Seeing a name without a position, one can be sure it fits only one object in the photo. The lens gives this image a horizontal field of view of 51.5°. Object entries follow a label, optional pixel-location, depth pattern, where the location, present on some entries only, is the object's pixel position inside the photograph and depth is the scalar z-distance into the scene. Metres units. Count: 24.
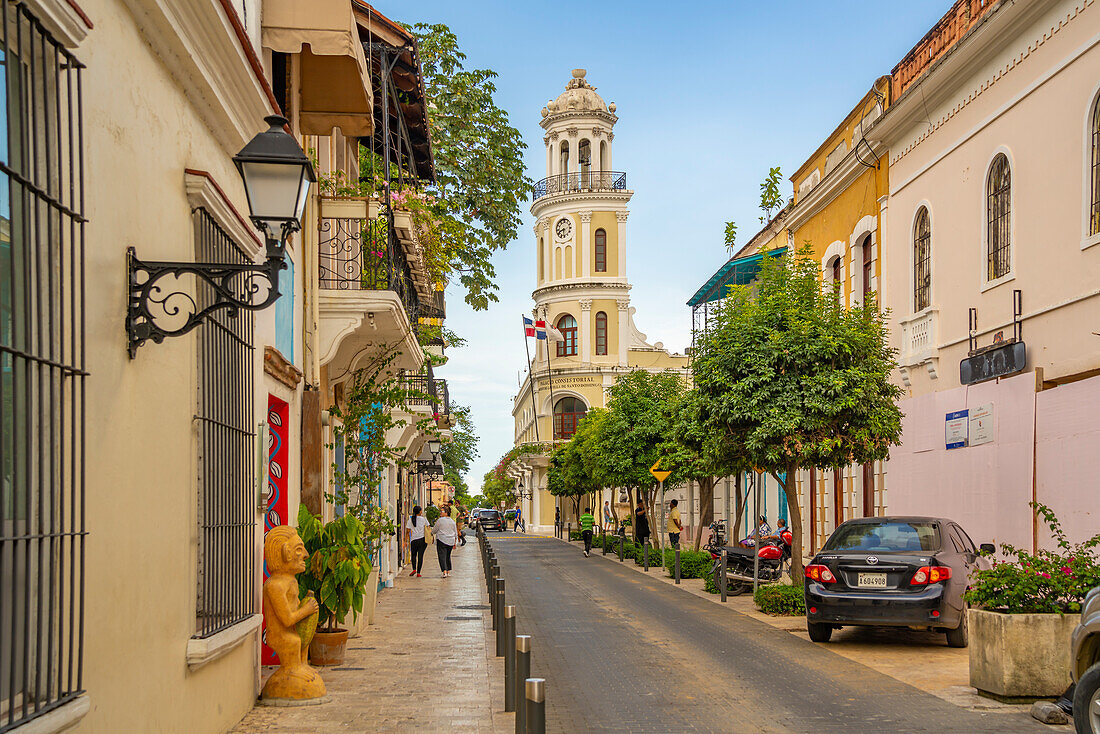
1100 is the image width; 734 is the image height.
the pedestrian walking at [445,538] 26.75
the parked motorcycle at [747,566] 20.81
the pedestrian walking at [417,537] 27.52
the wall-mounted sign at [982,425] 18.64
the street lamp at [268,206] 6.30
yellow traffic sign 28.52
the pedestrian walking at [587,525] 39.59
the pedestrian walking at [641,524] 34.66
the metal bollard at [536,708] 5.59
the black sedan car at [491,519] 78.19
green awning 33.22
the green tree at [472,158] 22.25
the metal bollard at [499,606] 12.85
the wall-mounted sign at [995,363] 17.55
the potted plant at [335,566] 10.64
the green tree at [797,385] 17.17
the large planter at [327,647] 11.72
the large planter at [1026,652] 9.41
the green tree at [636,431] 34.88
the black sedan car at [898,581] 12.53
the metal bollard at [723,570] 19.09
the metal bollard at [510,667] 9.27
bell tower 68.94
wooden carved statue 9.33
